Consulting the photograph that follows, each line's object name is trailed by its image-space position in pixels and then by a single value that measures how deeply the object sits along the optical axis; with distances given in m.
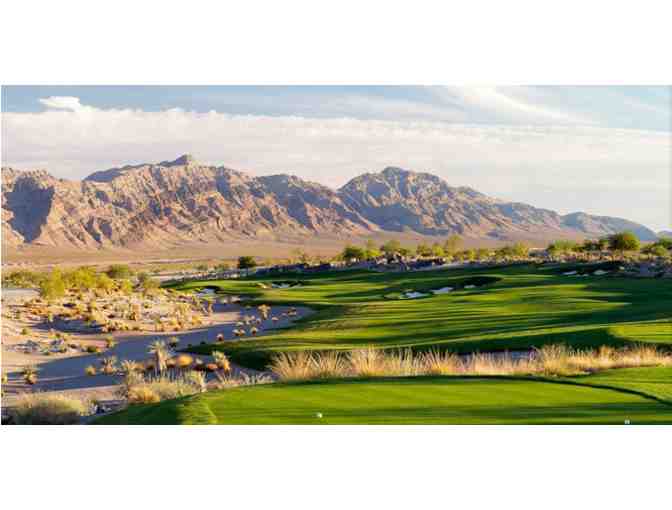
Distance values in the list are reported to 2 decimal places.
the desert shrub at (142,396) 17.41
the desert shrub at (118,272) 91.25
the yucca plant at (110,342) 35.66
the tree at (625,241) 83.75
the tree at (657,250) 87.07
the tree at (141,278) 71.50
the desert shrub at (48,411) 15.36
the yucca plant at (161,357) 24.72
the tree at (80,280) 64.75
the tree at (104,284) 65.47
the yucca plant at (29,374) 24.81
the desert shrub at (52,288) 53.28
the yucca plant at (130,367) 24.28
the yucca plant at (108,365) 26.17
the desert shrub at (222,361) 24.41
